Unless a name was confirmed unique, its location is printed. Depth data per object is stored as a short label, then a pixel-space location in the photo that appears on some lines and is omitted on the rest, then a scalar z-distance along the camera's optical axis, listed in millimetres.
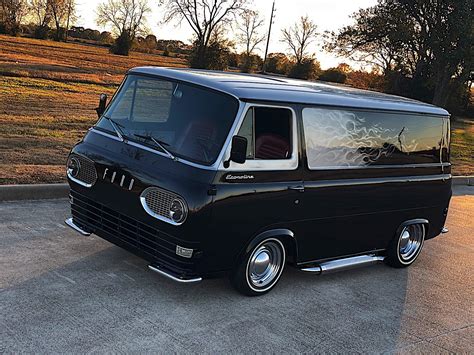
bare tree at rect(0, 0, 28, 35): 46447
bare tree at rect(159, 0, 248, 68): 52688
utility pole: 53600
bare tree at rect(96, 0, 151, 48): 72812
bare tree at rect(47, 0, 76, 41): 56753
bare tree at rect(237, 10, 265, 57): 60719
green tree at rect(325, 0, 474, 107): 25891
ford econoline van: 5031
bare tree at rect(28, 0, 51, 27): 55912
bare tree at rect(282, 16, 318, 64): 63156
